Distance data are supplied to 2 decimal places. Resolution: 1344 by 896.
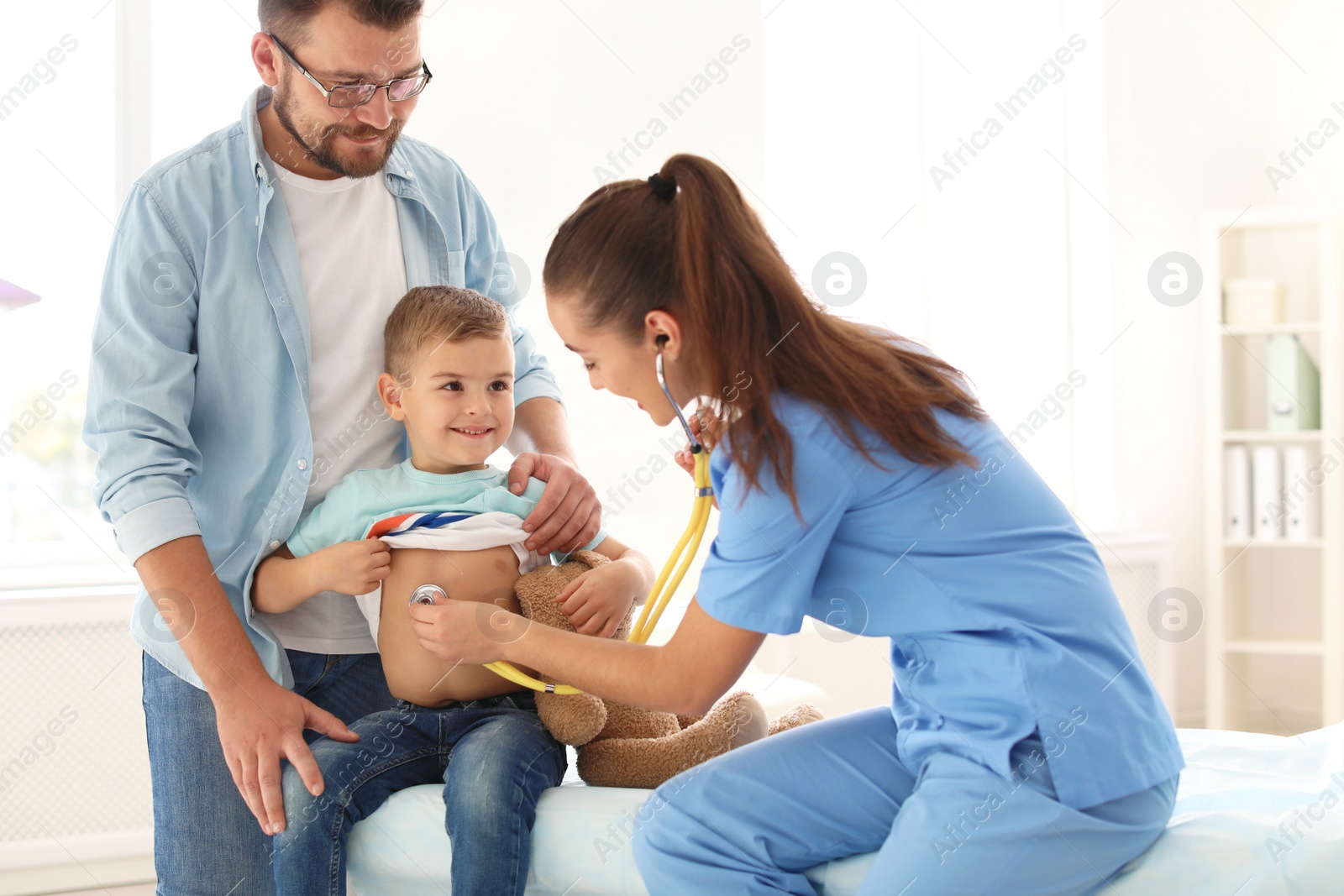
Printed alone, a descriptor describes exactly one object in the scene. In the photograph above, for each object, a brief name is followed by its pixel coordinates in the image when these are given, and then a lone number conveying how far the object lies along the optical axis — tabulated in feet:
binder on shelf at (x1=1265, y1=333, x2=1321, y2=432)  11.98
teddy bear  4.67
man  4.48
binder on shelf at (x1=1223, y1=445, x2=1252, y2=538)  12.05
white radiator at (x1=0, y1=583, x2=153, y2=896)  8.70
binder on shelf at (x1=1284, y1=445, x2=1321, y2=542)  11.84
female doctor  3.64
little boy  4.37
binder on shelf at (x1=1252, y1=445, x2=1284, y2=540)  11.91
